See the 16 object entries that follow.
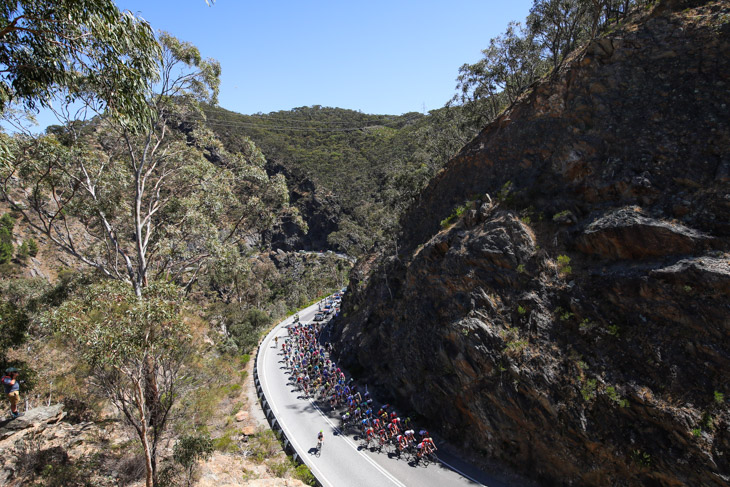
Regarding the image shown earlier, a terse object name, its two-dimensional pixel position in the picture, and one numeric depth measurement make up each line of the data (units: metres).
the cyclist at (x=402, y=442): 15.21
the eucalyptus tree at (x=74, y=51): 5.95
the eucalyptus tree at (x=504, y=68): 27.75
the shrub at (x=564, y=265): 14.46
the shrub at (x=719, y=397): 9.84
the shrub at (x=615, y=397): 11.07
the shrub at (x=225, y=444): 15.15
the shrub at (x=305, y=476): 13.23
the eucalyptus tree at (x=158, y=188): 12.22
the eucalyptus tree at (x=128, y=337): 7.90
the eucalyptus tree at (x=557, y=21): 24.36
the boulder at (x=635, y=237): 12.01
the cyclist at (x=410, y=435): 15.10
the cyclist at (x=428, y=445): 14.61
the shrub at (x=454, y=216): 20.69
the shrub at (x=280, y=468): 13.40
